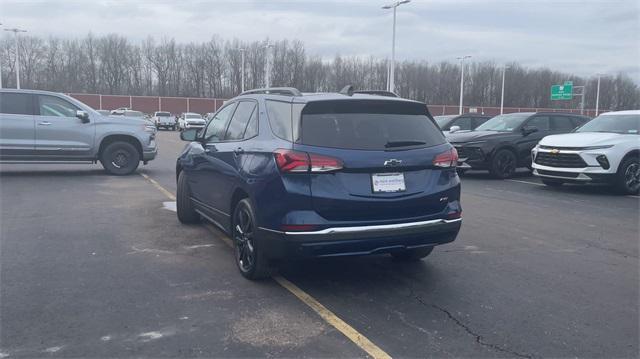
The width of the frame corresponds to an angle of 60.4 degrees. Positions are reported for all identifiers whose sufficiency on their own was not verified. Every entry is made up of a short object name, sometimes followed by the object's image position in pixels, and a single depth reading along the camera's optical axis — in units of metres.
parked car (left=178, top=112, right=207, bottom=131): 44.31
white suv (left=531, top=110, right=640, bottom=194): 10.94
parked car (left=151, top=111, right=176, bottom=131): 49.94
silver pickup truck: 12.08
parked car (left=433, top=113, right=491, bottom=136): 17.14
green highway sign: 54.71
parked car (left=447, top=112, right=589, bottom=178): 13.63
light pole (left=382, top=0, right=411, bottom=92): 32.38
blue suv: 4.45
